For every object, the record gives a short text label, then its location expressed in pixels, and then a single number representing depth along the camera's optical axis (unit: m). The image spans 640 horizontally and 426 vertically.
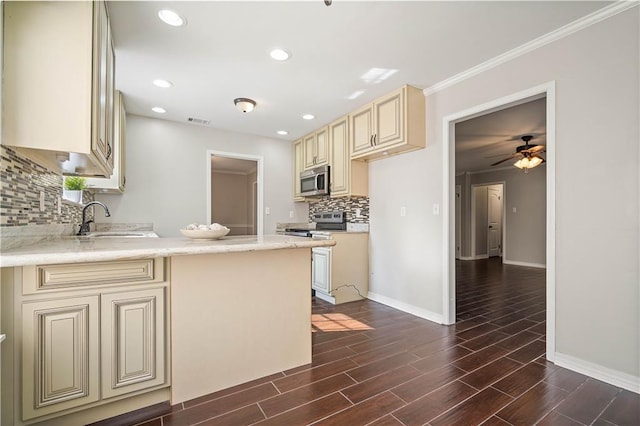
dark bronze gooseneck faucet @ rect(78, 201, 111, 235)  2.73
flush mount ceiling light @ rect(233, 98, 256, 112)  3.27
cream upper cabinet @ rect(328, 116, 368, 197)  3.84
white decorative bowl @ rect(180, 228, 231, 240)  1.88
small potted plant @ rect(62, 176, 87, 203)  2.64
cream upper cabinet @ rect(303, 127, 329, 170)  4.32
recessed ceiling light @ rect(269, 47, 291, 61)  2.34
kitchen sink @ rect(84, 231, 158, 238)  3.16
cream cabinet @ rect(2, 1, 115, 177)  1.31
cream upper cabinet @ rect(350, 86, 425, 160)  3.03
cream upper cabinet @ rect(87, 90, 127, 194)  2.99
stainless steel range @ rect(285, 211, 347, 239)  4.27
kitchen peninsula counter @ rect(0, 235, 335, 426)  1.29
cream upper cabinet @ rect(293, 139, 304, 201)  4.92
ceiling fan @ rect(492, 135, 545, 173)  4.64
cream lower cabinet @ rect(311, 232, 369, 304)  3.66
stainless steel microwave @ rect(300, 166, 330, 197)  4.21
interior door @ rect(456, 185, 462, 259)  7.67
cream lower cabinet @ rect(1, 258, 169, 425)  1.28
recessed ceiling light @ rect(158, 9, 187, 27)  1.91
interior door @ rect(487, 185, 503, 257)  8.13
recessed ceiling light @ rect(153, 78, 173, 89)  2.87
